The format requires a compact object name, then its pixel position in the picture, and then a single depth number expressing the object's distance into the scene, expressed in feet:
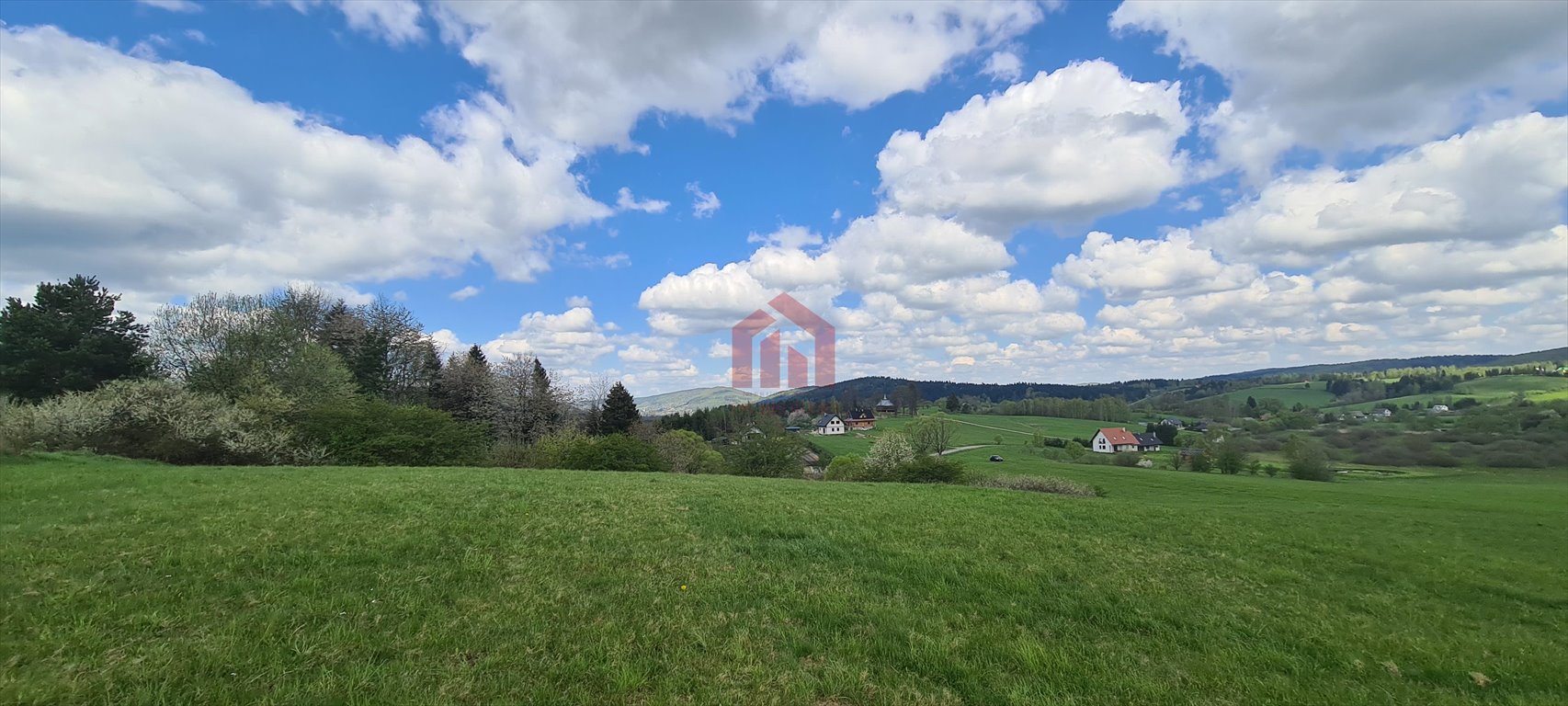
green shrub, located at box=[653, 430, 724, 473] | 160.97
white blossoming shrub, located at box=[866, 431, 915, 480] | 125.29
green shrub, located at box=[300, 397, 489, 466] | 96.07
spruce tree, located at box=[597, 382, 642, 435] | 195.93
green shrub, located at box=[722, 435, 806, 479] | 169.17
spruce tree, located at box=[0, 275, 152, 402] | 98.58
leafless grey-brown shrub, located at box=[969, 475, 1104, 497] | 96.68
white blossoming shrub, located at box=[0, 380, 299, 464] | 78.33
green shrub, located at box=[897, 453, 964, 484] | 112.47
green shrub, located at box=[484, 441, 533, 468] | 120.35
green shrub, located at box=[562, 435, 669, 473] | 118.42
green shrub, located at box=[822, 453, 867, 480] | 138.94
